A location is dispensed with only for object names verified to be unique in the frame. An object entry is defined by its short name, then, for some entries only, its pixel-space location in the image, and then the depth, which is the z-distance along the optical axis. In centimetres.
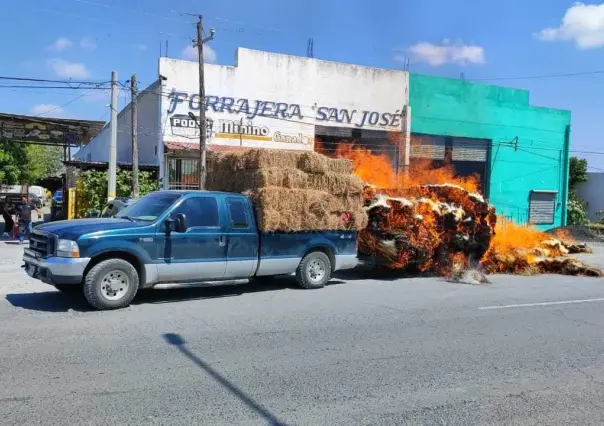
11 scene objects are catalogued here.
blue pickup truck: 819
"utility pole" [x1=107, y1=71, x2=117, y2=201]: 1970
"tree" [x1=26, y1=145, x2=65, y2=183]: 4739
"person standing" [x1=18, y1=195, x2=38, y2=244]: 1841
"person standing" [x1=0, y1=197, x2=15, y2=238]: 2081
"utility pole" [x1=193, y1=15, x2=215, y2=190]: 2103
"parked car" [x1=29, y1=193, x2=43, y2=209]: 1971
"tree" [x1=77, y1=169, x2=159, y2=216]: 2252
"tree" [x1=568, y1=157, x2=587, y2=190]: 4341
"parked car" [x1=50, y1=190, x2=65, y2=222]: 2712
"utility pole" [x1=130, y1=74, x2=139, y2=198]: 2075
